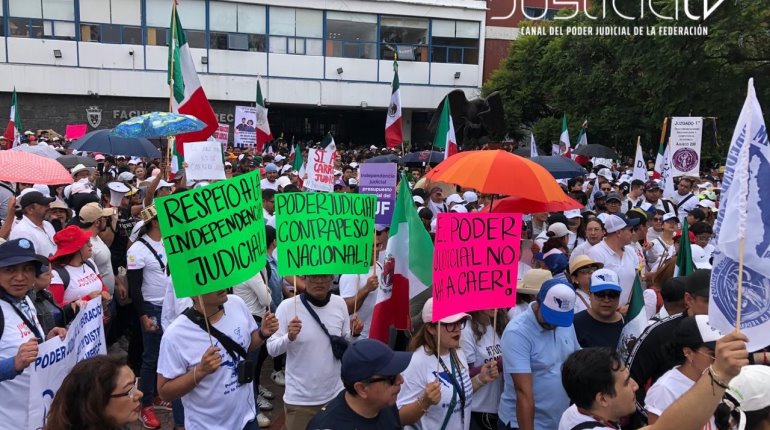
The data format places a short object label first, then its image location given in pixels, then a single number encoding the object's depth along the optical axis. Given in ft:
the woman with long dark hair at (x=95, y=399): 8.32
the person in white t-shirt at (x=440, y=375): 12.25
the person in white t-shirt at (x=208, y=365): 12.24
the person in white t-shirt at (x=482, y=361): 14.40
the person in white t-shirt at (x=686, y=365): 10.00
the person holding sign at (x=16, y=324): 11.66
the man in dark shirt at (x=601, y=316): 13.96
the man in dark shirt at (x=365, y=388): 10.05
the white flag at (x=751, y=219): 8.38
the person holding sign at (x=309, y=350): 14.08
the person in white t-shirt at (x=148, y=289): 18.81
